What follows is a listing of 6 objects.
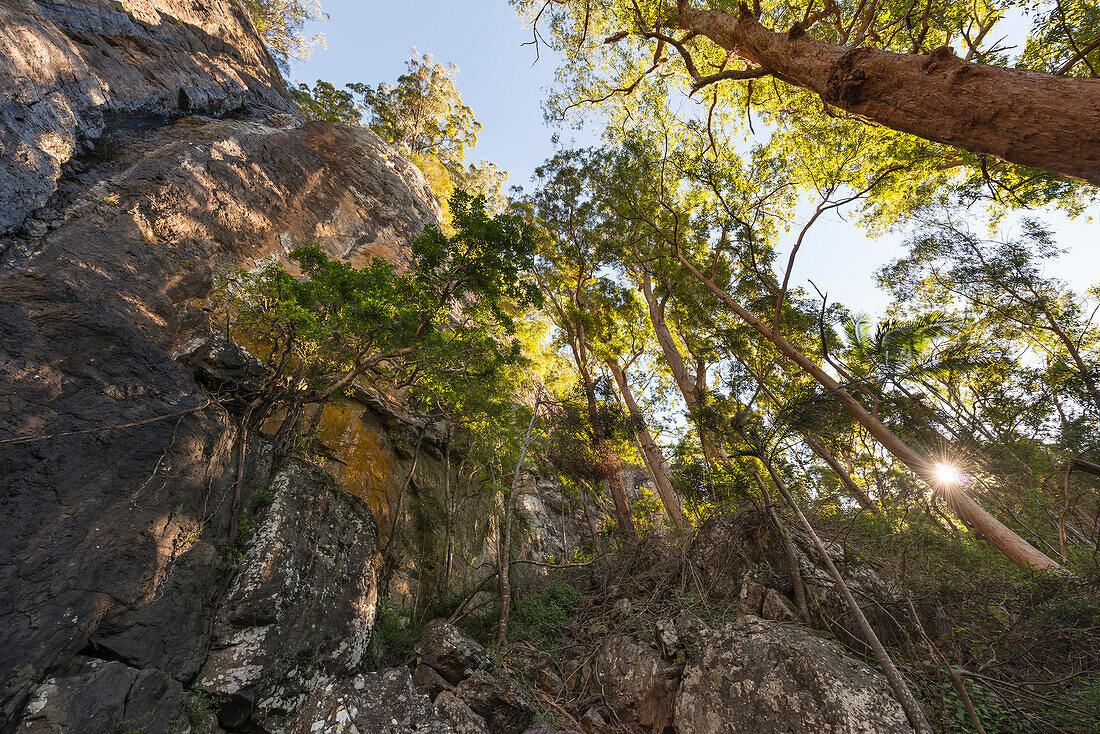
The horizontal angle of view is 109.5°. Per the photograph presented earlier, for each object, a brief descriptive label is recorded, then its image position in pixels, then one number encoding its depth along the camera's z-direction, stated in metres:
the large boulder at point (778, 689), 3.20
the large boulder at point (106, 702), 2.69
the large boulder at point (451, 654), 4.40
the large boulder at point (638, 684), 4.23
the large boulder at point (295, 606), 3.83
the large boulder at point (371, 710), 3.09
